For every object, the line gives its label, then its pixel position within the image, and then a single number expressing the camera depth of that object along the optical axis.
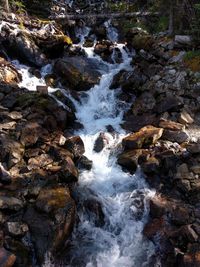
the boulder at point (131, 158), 9.37
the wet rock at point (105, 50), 15.48
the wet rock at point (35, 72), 13.57
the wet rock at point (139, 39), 15.09
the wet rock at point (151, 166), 9.07
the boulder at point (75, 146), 9.89
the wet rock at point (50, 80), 13.18
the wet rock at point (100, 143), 10.39
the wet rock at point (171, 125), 10.60
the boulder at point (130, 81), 13.04
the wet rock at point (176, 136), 10.10
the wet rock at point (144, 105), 12.04
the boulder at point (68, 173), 8.66
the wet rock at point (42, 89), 11.99
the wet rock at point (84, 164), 9.59
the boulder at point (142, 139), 9.95
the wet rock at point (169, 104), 11.50
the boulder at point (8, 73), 12.43
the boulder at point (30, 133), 9.62
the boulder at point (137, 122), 11.32
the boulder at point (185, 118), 11.07
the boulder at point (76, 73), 13.24
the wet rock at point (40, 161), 8.95
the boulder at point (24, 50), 14.20
